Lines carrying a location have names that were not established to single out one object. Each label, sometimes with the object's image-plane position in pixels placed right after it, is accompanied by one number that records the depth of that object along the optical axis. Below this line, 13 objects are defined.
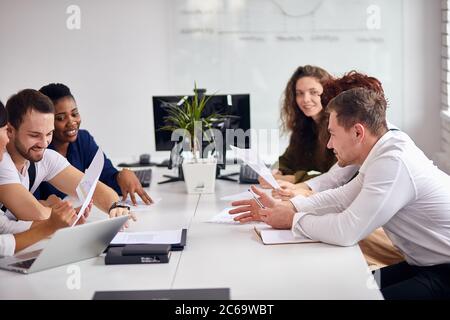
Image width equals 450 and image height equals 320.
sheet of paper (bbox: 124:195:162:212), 3.23
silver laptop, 2.19
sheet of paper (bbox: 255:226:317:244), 2.53
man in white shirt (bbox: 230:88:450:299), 2.42
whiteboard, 5.99
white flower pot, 3.58
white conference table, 2.02
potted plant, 3.58
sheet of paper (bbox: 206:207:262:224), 2.91
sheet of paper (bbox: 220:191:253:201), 3.42
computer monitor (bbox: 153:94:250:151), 4.17
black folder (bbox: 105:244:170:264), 2.30
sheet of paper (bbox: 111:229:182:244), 2.52
